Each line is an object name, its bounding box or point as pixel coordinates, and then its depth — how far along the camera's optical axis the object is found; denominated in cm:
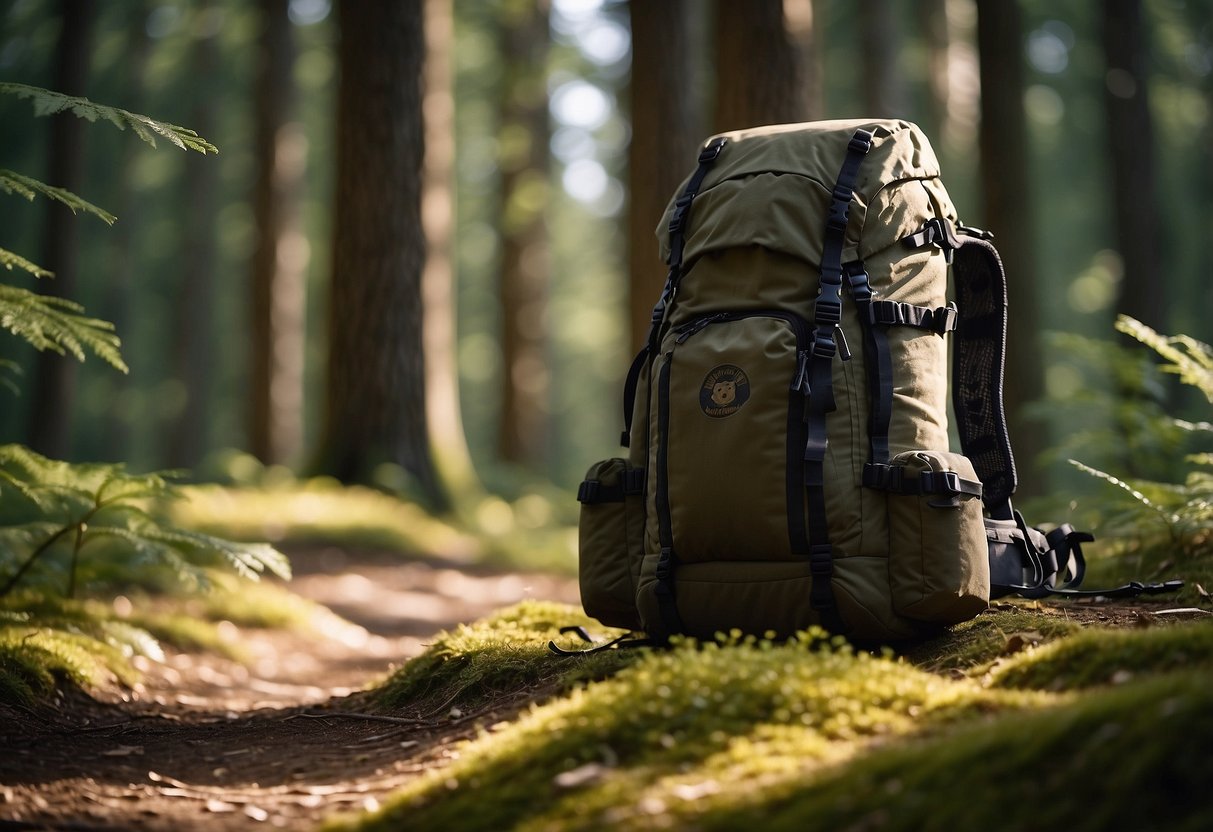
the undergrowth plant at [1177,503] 486
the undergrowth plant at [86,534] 485
